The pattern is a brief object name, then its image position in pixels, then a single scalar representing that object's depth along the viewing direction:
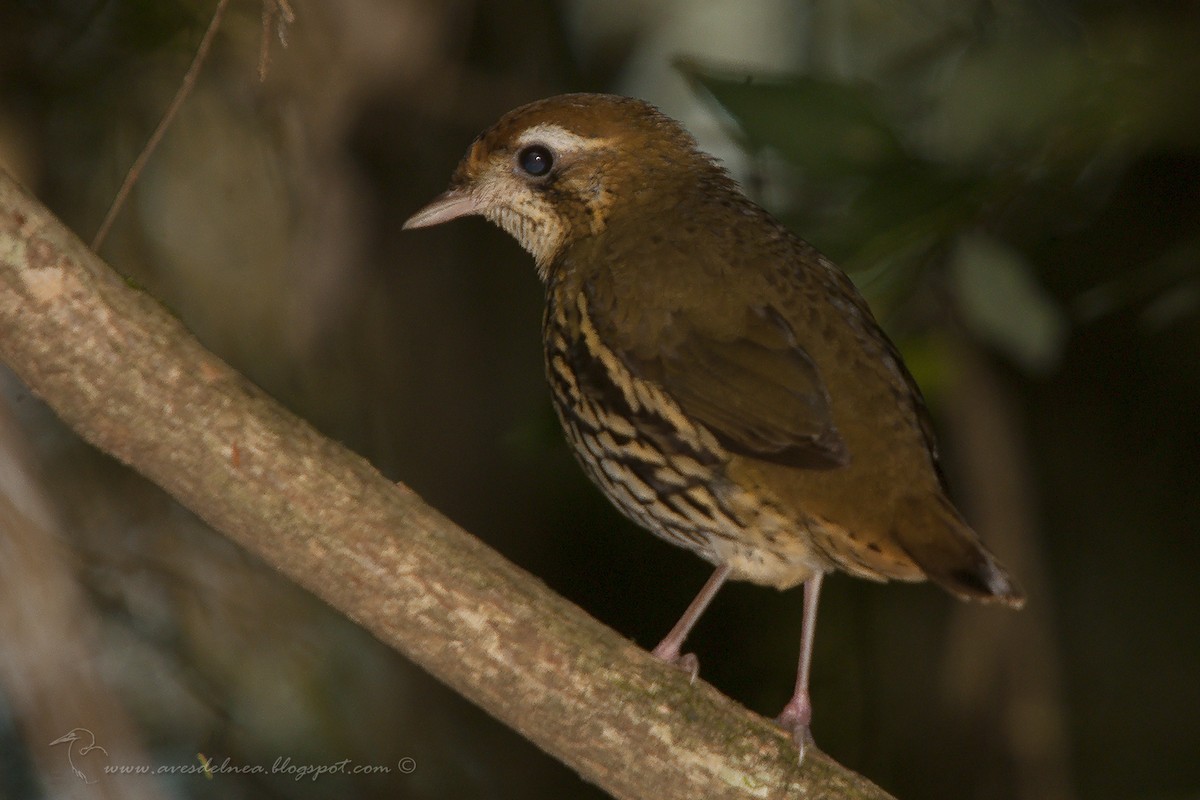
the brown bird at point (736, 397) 6.27
